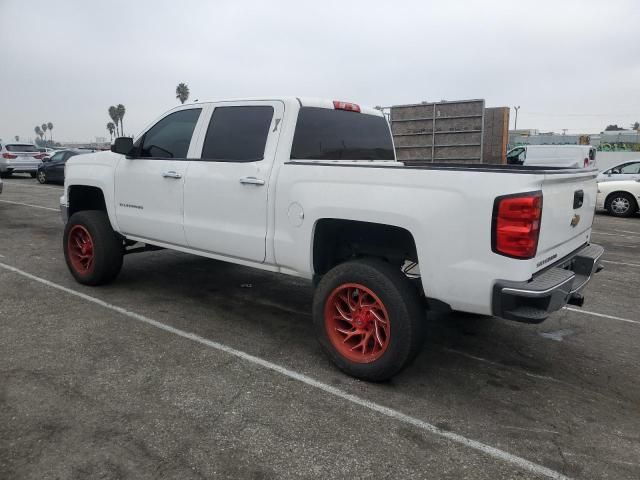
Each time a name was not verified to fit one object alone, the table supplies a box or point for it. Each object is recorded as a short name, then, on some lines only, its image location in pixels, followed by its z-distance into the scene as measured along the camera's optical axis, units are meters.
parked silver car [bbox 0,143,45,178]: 23.25
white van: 18.19
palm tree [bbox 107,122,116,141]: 151.88
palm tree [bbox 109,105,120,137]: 143.25
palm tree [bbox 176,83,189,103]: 100.93
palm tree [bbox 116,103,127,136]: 140.16
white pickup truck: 2.97
